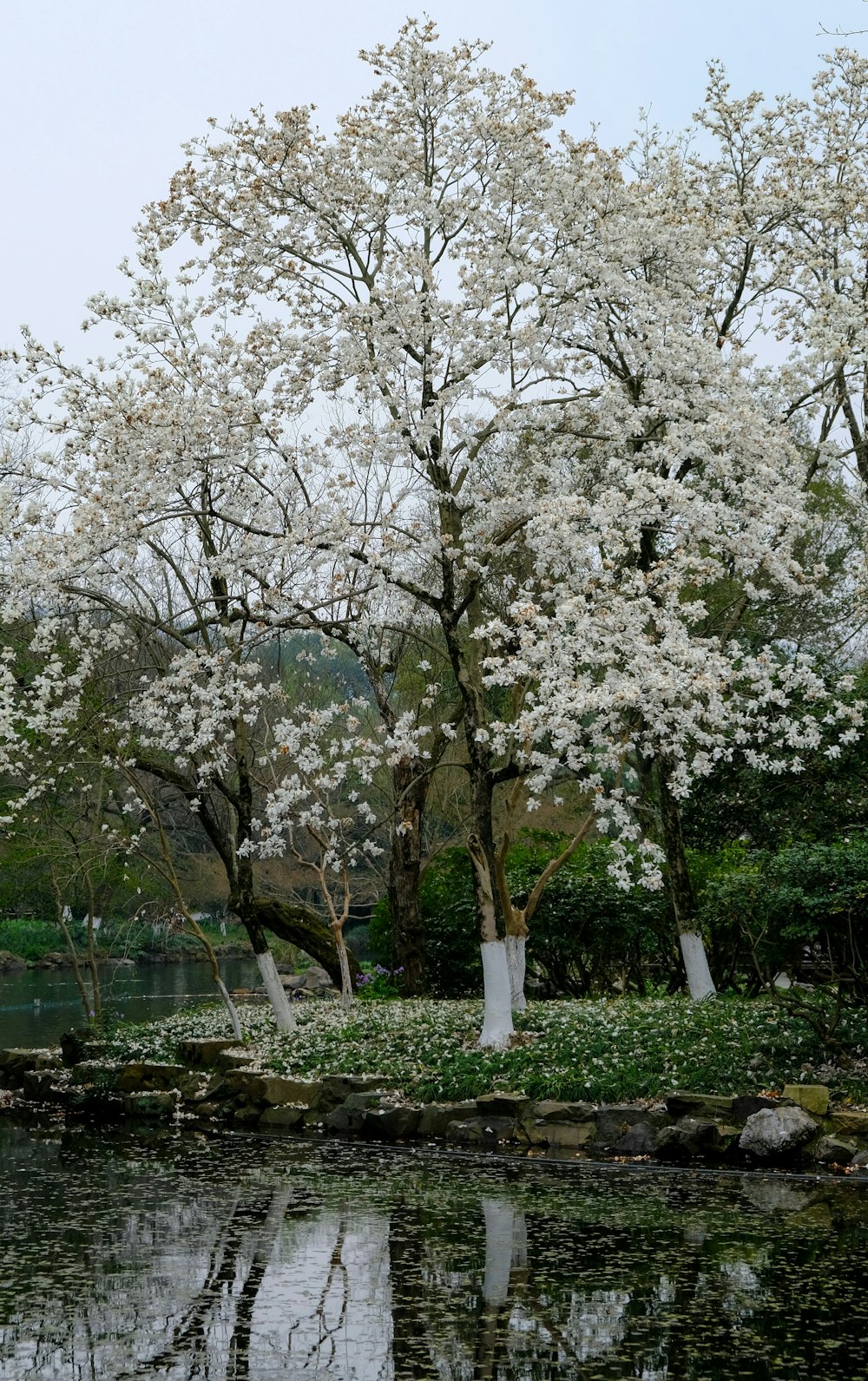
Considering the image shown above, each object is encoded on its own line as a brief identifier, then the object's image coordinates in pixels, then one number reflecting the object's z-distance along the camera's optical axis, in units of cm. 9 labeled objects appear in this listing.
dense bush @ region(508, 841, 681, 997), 1798
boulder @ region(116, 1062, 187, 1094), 1462
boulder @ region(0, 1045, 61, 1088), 1638
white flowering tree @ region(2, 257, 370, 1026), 1371
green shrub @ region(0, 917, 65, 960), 3803
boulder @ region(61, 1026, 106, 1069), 1617
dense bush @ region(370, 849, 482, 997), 1920
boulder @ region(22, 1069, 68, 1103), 1544
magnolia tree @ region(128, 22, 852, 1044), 1277
